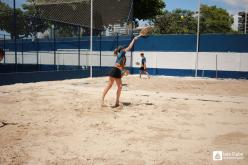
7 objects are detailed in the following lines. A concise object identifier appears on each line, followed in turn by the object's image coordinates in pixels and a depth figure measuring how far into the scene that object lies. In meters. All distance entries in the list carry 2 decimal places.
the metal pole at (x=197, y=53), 25.77
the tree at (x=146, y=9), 42.16
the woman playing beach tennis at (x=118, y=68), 10.38
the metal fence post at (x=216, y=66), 25.27
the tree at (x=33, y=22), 20.59
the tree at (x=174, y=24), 54.44
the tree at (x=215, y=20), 66.59
